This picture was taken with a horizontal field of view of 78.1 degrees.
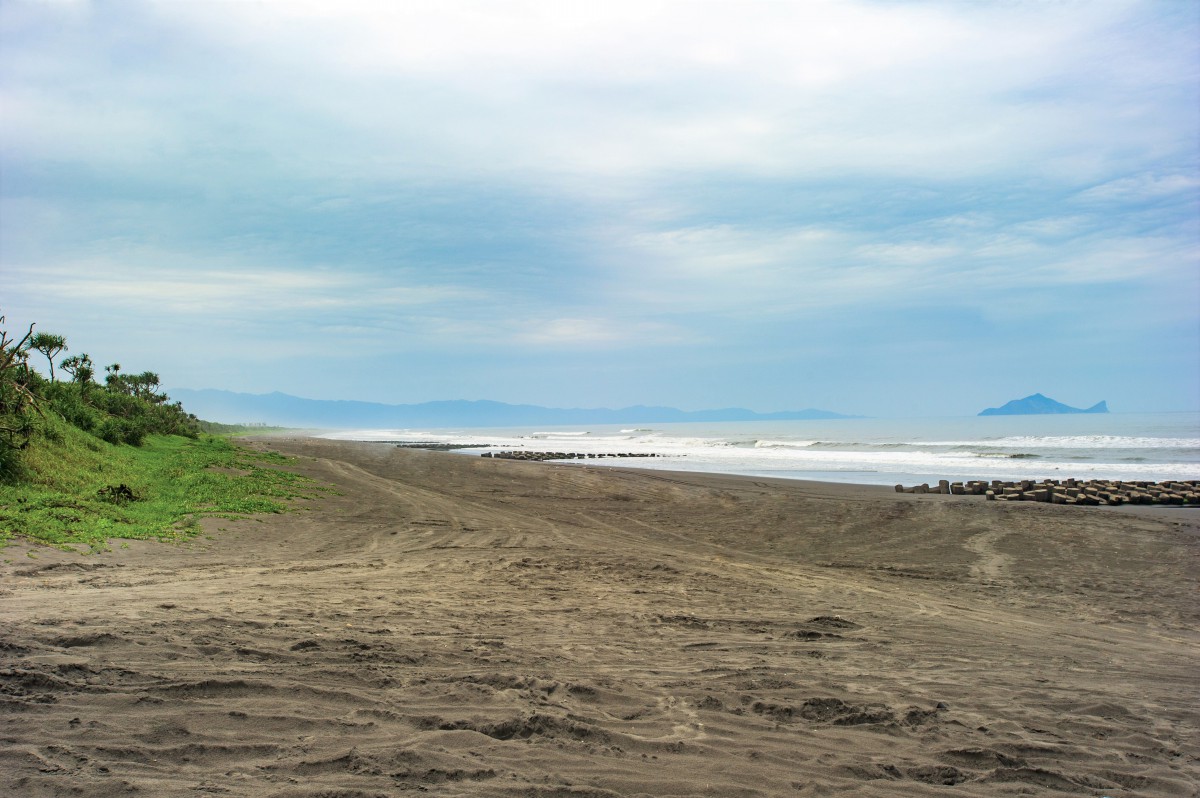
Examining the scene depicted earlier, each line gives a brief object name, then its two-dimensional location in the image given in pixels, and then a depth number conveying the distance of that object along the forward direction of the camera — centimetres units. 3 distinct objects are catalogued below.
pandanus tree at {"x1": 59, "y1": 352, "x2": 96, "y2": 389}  2572
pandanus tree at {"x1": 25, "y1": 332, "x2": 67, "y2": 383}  2153
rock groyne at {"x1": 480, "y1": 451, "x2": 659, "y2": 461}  4198
